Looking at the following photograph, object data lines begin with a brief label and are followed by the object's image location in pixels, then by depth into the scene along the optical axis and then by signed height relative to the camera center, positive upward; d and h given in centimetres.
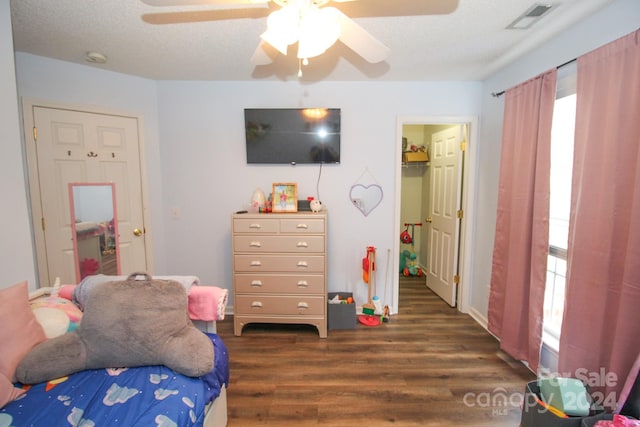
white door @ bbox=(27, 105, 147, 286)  231 +13
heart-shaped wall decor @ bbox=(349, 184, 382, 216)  295 -10
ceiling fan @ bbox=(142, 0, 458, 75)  114 +72
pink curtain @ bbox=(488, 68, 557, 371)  196 -26
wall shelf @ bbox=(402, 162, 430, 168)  411 +32
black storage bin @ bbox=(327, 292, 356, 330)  274 -125
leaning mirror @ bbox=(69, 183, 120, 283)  250 -38
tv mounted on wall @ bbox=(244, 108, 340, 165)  281 +51
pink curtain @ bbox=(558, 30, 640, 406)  141 -19
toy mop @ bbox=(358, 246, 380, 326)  287 -98
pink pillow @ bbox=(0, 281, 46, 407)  122 -67
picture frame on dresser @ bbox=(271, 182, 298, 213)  279 -11
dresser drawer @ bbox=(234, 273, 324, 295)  261 -89
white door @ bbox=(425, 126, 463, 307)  312 -33
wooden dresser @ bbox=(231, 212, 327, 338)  257 -74
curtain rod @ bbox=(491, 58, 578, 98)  249 +82
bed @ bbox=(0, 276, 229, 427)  109 -89
